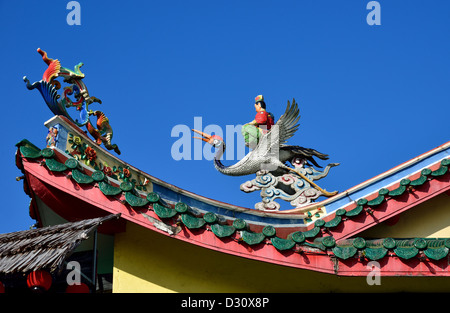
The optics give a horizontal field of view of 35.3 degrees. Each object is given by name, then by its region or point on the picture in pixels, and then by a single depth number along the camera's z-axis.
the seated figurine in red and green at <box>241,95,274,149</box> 10.98
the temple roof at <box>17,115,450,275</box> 7.65
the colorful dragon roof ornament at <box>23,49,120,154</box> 8.99
